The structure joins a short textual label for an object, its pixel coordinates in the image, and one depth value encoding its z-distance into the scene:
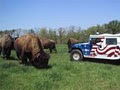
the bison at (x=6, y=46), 9.75
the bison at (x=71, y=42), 14.49
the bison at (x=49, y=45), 13.49
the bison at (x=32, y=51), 6.98
